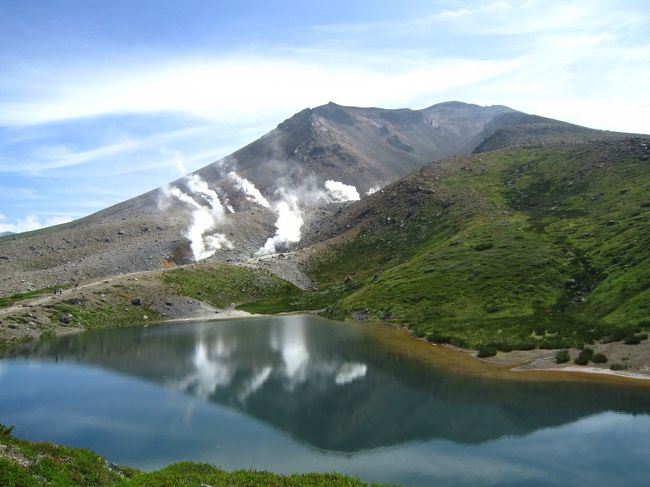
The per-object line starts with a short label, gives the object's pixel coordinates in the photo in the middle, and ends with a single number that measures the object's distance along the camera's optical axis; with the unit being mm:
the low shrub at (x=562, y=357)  56094
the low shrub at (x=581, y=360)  54453
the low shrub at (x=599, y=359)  53688
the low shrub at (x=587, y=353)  55147
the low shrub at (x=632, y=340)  54094
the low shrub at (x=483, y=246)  111188
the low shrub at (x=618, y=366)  51312
